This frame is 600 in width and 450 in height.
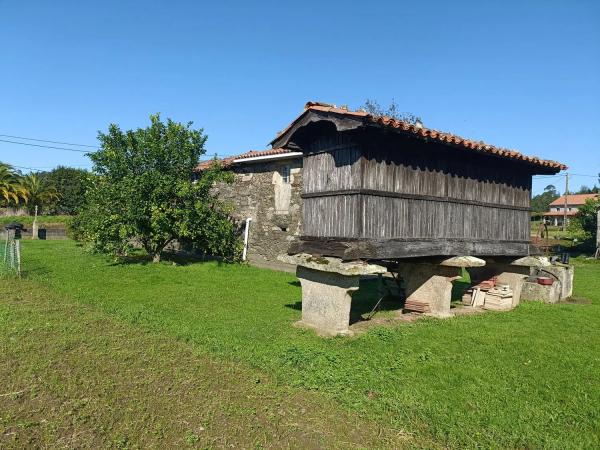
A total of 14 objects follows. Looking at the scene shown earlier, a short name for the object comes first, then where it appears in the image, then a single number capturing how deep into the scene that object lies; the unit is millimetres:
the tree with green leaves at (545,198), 90000
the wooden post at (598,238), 24350
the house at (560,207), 70438
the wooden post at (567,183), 39875
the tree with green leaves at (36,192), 36875
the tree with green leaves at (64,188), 44750
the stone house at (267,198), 13651
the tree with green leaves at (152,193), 13344
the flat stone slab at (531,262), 10000
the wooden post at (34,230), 28016
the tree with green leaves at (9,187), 32531
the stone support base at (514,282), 10508
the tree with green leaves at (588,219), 26703
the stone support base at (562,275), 11211
